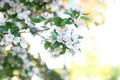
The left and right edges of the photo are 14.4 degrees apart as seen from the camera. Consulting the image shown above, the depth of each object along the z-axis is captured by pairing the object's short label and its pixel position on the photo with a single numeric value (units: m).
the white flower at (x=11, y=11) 4.41
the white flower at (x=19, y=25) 3.90
